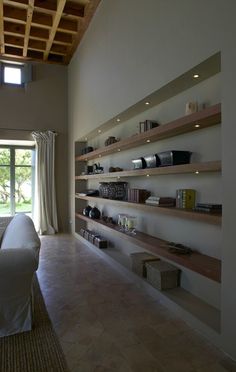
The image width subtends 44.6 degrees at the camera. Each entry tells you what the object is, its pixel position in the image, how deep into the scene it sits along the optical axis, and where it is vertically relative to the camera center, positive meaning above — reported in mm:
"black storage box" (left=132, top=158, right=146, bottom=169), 3584 +265
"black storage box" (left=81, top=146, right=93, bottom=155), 5840 +708
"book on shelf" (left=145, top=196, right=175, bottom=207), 3182 -203
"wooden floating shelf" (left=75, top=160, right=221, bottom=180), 2319 +144
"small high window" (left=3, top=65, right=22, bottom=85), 6914 +2654
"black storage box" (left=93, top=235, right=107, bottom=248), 4910 -1010
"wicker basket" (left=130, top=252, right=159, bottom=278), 3392 -932
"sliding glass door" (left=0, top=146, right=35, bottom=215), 7375 +127
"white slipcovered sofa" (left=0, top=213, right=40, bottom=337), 2225 -804
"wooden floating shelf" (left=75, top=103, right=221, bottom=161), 2359 +551
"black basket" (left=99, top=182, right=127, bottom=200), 4473 -99
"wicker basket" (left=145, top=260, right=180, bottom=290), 3004 -979
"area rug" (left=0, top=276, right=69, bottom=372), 1971 -1245
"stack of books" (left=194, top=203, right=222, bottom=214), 2475 -210
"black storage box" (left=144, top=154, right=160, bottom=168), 3250 +268
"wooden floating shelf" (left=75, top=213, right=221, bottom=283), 2332 -692
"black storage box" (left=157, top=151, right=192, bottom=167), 2936 +274
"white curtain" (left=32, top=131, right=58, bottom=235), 7059 -27
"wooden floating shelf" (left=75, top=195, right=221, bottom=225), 2295 -275
